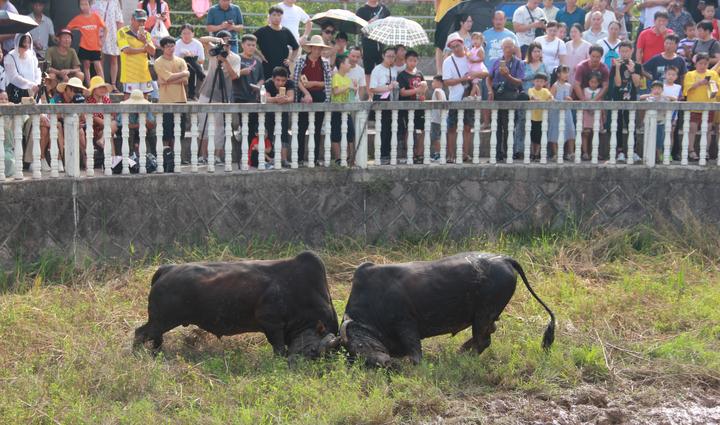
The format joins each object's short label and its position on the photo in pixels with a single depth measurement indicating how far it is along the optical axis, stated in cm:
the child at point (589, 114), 1516
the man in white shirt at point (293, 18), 1702
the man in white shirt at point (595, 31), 1684
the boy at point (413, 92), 1494
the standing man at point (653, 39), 1659
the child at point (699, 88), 1518
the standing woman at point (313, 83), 1438
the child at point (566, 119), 1520
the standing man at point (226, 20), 1681
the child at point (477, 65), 1538
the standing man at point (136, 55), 1538
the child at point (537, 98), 1503
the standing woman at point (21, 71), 1399
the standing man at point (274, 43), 1556
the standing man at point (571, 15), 1777
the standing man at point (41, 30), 1614
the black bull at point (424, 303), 1044
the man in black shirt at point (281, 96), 1395
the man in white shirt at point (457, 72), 1538
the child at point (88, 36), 1605
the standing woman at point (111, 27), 1653
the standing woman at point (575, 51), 1612
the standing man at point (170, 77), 1422
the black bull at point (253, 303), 1059
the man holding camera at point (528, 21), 1736
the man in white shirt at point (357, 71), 1538
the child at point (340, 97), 1450
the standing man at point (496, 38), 1647
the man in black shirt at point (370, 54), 1667
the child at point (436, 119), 1493
